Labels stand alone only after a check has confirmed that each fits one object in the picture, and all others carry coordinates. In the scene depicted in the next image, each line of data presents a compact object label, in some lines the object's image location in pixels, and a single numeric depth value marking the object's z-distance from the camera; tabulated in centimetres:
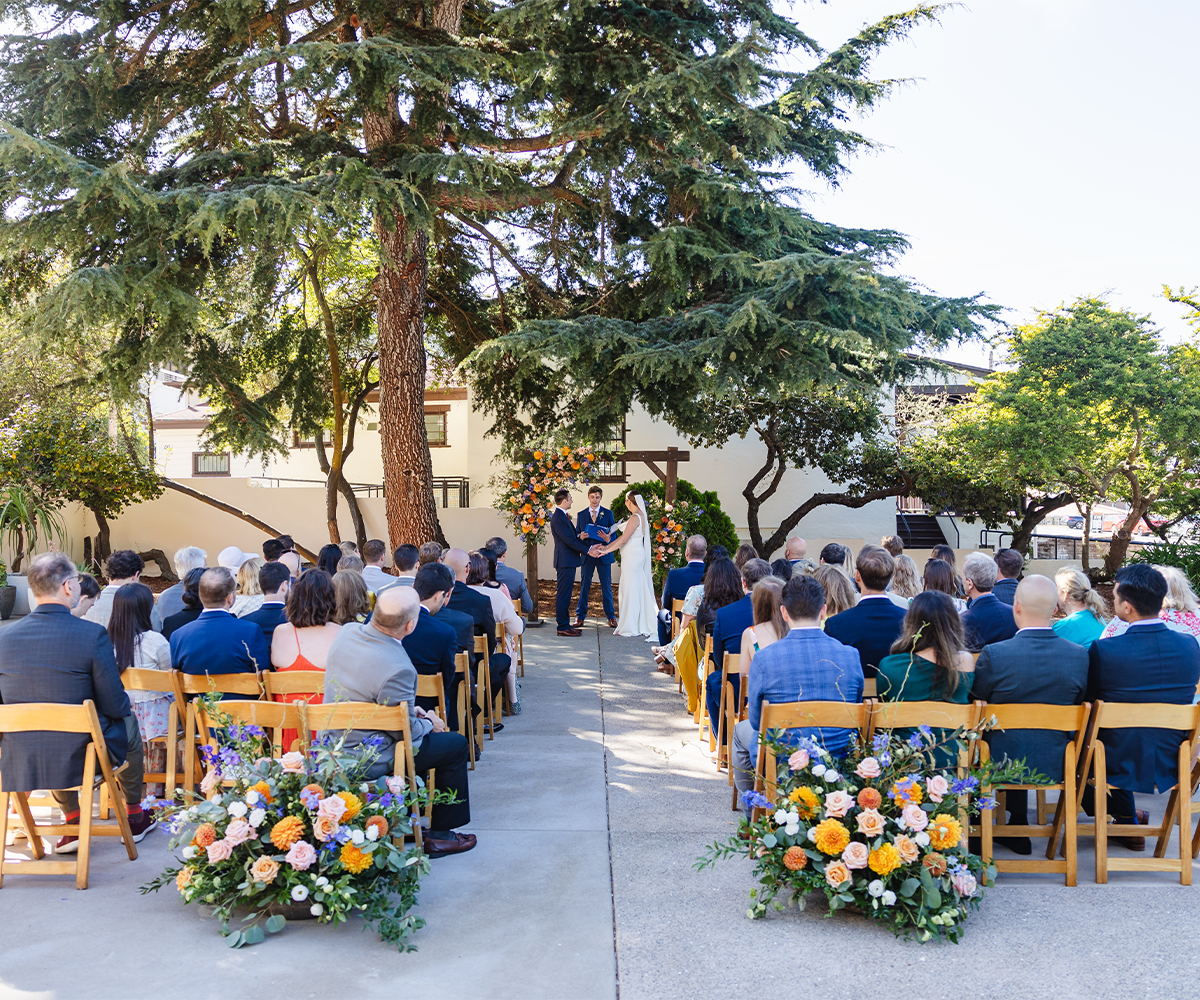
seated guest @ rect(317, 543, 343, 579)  767
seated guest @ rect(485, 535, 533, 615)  842
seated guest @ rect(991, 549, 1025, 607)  637
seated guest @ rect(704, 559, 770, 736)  584
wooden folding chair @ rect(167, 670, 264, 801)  454
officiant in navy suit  1141
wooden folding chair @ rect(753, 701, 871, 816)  402
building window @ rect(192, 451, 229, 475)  2716
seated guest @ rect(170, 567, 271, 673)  473
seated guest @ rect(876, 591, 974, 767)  417
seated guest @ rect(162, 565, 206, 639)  555
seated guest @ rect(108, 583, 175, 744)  499
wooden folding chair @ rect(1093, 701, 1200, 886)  410
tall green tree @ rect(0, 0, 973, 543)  853
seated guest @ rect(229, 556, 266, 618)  580
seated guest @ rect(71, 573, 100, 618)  599
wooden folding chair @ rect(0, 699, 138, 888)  393
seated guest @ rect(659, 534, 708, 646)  829
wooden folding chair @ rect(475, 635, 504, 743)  653
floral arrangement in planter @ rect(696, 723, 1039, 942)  361
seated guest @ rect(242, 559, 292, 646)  542
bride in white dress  1116
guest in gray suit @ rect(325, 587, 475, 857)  410
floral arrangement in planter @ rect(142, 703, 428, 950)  353
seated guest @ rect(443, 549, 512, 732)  668
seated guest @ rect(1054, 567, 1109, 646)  527
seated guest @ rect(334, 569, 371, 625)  486
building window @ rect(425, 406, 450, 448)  2367
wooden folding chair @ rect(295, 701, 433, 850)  391
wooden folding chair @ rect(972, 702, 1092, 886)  407
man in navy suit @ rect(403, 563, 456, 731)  502
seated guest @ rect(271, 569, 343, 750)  467
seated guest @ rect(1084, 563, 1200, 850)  426
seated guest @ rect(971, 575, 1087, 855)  423
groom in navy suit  1120
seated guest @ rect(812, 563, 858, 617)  548
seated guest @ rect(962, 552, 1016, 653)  545
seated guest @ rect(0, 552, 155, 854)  405
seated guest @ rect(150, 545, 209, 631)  588
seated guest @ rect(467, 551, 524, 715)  717
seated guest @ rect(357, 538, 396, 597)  706
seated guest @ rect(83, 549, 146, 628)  540
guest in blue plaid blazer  421
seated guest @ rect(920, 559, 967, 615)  595
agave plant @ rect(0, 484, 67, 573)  1269
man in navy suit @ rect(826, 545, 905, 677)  510
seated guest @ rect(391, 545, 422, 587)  683
